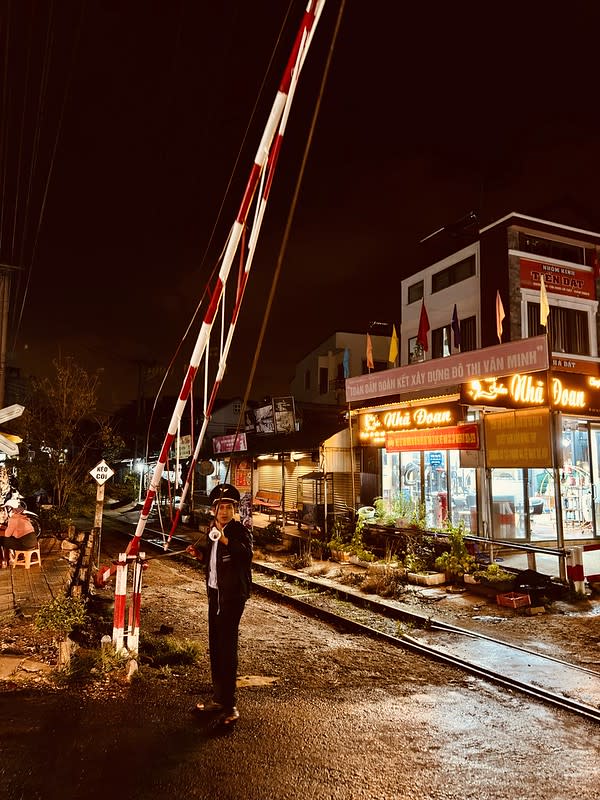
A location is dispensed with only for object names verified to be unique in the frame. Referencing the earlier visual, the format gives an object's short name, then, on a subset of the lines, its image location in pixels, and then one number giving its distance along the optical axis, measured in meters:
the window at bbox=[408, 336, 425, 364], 22.42
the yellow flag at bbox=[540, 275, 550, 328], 14.05
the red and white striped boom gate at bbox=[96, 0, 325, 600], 4.89
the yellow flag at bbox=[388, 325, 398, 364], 18.12
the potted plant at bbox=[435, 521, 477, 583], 12.05
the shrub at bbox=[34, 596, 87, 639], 6.42
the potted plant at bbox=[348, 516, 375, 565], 14.23
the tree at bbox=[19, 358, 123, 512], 21.16
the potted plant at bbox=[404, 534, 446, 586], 12.12
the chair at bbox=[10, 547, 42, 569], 13.39
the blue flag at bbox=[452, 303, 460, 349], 19.95
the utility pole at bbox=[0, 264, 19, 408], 25.19
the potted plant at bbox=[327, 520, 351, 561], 15.14
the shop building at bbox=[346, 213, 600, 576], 12.58
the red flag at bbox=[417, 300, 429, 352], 18.18
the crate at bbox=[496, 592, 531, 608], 10.12
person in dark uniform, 5.24
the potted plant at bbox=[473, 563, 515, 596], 10.78
